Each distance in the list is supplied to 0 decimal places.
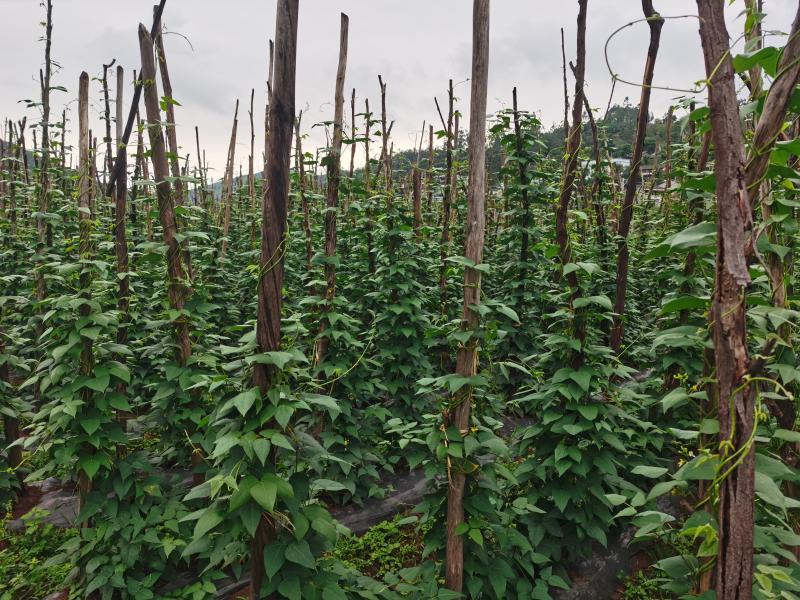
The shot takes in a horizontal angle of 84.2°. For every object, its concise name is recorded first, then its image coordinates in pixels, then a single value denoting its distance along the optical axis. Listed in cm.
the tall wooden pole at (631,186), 321
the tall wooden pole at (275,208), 213
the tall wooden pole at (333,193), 428
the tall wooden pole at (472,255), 242
